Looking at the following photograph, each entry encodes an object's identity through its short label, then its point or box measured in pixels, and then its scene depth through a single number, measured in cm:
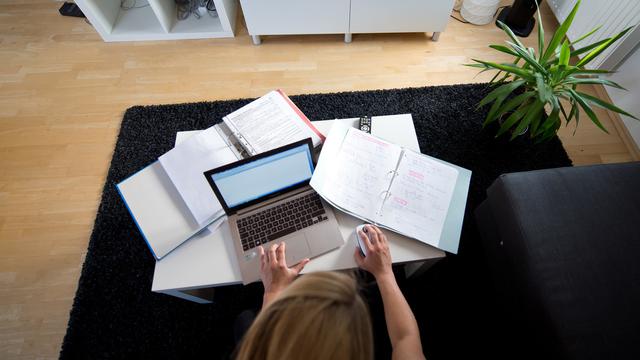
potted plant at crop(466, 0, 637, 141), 112
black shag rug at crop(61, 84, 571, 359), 121
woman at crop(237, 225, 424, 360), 48
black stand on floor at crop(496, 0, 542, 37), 189
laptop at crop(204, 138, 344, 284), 83
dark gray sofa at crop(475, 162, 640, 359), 85
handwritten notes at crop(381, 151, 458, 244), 88
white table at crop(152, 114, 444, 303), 85
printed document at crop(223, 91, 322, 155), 98
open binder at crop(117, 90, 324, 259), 89
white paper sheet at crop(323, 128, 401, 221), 89
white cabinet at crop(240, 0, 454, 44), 174
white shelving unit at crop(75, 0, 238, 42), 196
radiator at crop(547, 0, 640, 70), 148
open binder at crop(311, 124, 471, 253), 88
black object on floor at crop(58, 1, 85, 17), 216
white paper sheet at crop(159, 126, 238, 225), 89
